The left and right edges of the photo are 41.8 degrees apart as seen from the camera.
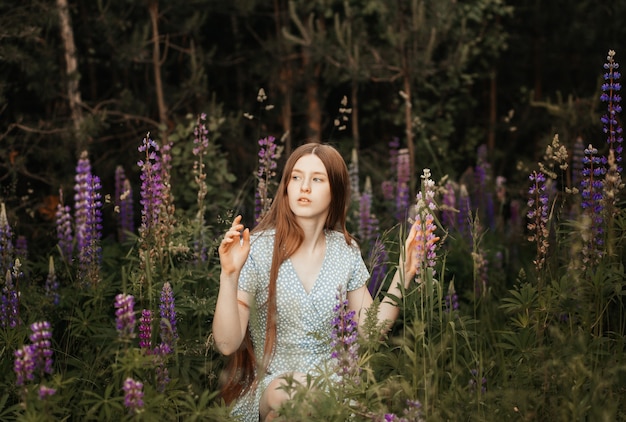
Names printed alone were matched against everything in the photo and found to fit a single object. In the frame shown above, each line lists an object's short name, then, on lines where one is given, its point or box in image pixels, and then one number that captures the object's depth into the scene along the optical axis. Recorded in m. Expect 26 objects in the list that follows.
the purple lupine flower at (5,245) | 3.58
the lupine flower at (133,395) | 2.31
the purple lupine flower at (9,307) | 3.38
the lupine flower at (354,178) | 5.76
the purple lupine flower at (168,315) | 2.83
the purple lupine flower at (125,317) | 2.30
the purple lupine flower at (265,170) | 3.93
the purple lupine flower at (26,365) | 2.32
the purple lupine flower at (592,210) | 3.16
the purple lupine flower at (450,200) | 5.29
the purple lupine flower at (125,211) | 5.45
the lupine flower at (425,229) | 2.76
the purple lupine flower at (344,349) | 2.54
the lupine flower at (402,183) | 5.42
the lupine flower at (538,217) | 3.15
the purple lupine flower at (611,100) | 3.17
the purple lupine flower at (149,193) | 3.44
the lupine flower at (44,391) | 2.25
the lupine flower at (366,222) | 5.11
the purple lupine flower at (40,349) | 2.30
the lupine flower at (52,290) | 3.71
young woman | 3.20
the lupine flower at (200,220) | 3.88
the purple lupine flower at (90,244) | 3.73
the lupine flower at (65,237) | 4.32
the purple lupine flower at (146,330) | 2.82
